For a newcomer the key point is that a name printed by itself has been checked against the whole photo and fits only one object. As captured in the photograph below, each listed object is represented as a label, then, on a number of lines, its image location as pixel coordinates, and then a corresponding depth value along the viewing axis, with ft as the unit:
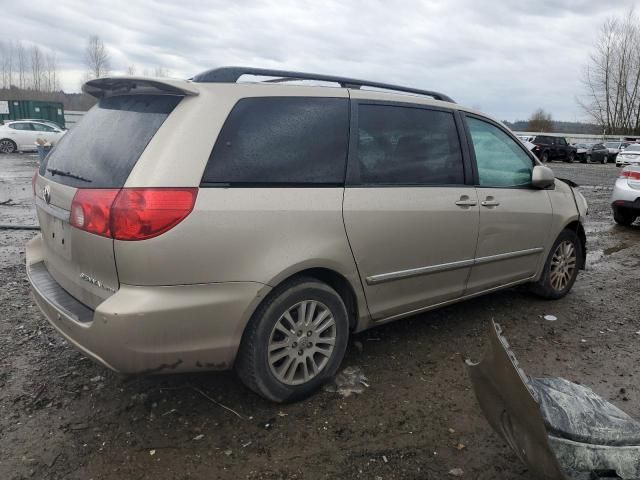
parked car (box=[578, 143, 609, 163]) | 114.21
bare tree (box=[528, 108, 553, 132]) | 190.90
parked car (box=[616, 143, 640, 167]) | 78.05
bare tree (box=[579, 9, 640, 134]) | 173.58
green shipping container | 106.32
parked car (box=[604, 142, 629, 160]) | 119.85
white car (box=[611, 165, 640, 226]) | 28.48
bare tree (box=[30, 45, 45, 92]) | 209.67
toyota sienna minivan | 7.85
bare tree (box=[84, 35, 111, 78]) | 180.59
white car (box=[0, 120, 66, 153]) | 74.23
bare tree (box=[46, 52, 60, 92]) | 211.61
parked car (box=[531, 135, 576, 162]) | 106.51
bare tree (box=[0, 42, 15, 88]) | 201.57
